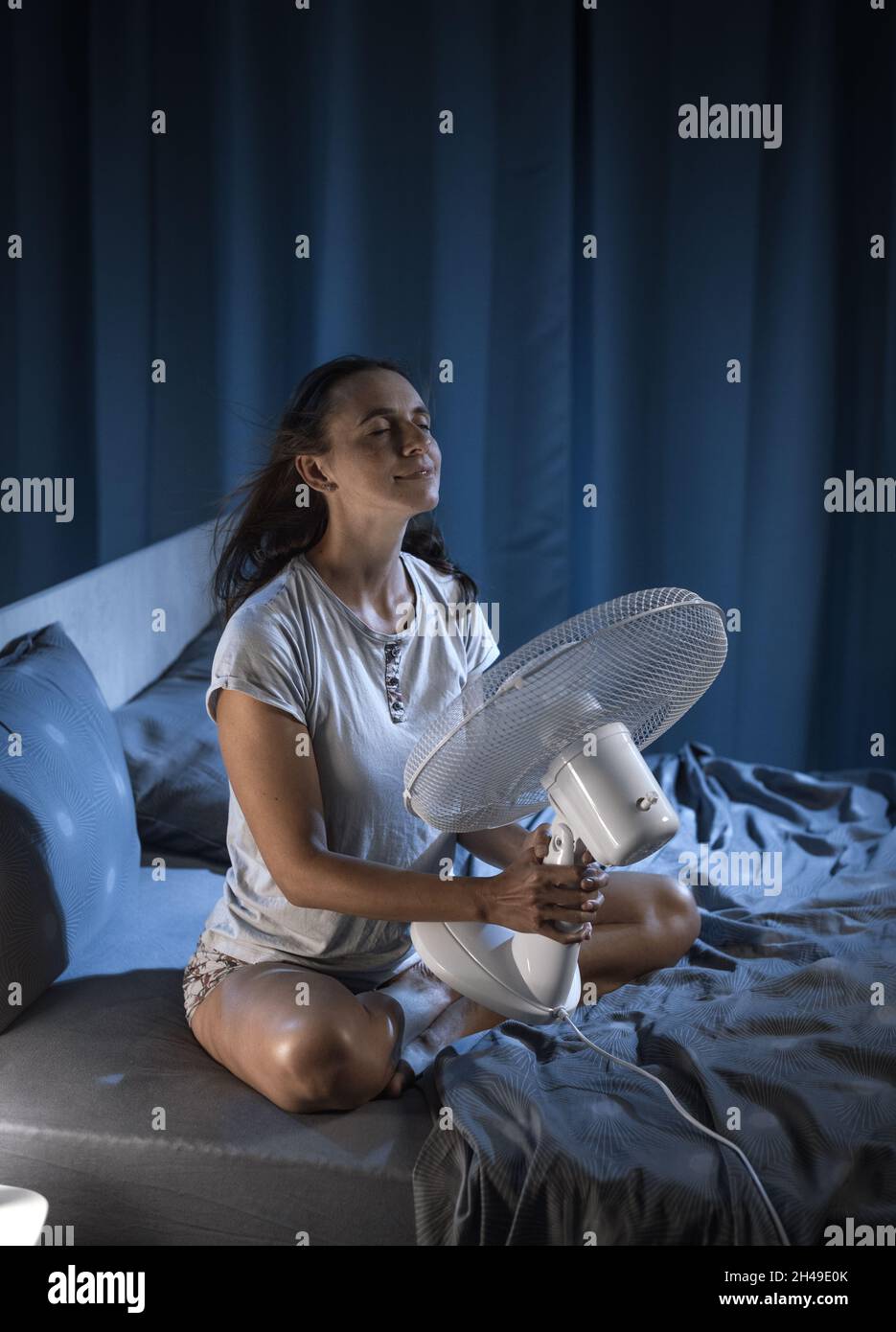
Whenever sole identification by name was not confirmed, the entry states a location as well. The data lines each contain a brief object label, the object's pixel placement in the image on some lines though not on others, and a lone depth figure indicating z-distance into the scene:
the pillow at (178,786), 1.92
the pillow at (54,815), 1.37
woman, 1.31
